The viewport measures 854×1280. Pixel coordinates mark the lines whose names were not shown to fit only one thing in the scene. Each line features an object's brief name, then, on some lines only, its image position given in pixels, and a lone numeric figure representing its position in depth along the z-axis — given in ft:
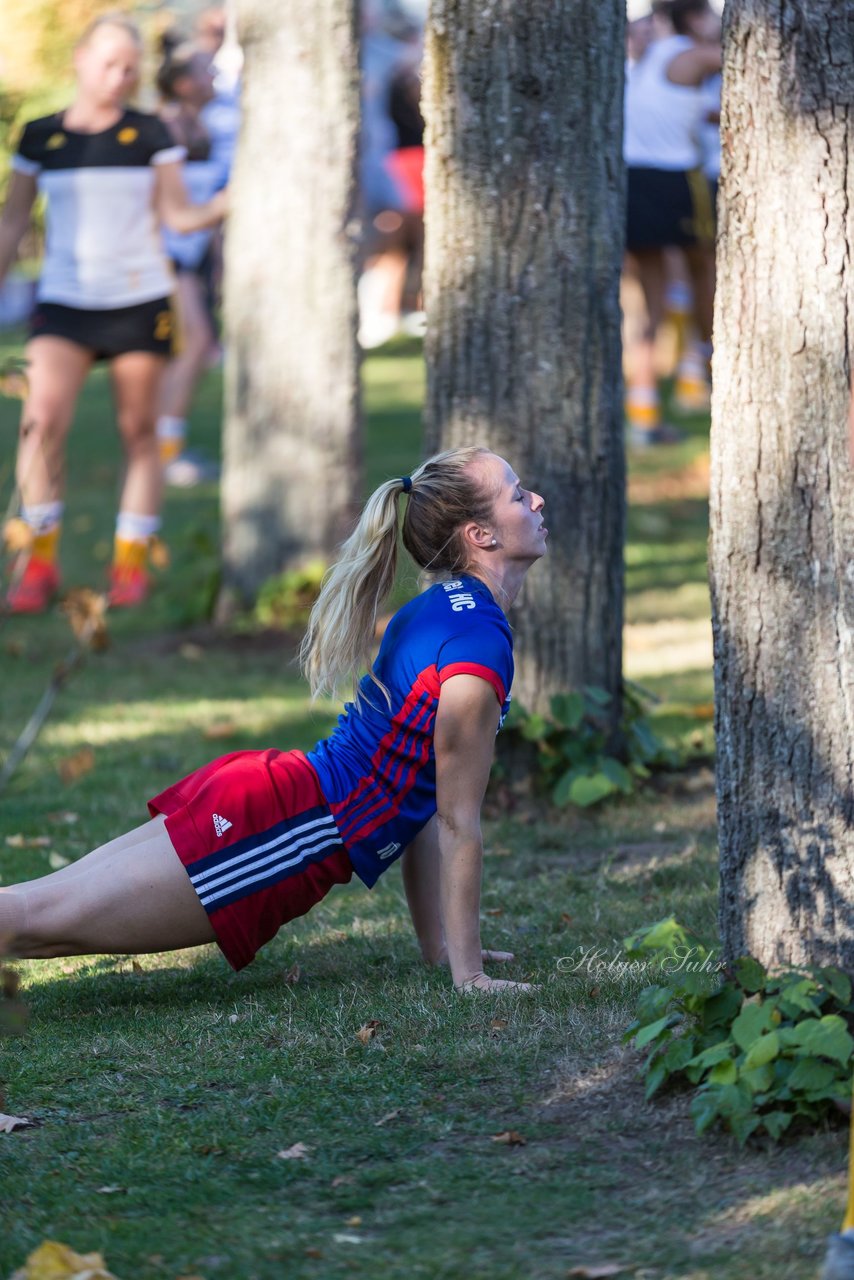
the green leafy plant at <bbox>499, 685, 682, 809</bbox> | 33.73
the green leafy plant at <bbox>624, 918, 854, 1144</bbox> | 18.39
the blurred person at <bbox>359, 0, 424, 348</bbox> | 101.84
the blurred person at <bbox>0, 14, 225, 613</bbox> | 50.72
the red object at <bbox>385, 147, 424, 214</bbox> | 100.34
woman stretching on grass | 23.63
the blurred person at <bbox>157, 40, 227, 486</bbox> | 65.31
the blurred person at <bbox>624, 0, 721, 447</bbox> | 70.23
